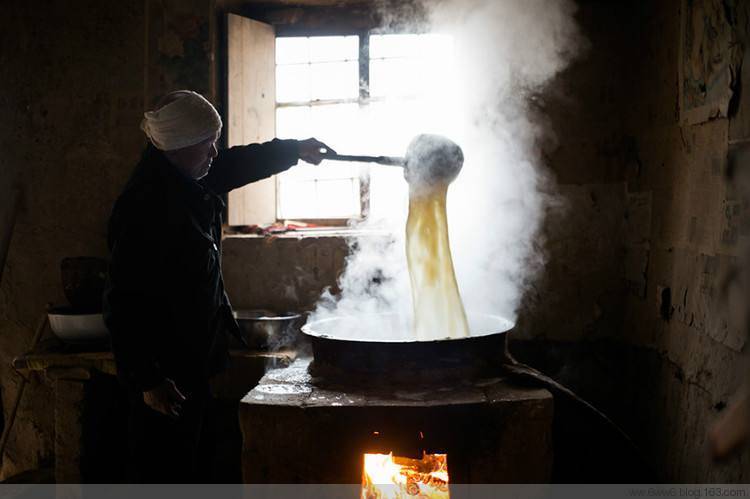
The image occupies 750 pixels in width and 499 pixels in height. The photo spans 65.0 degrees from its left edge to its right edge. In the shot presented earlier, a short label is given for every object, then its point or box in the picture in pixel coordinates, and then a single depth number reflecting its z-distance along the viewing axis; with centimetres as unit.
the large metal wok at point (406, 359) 299
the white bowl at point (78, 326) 417
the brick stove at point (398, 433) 272
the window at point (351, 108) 500
